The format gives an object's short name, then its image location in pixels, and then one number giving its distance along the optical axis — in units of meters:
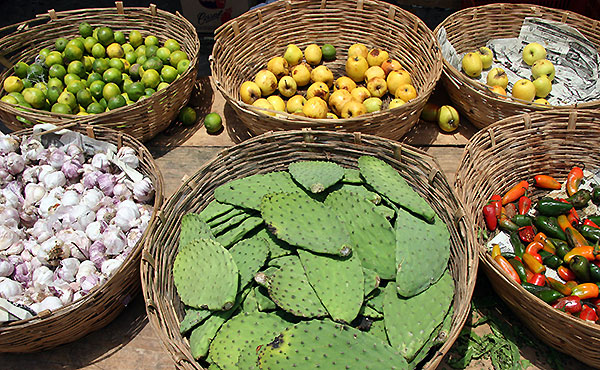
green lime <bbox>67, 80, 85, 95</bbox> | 2.16
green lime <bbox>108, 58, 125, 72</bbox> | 2.32
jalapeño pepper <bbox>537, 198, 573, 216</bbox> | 1.75
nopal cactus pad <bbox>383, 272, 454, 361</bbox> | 1.19
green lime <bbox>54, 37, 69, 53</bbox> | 2.41
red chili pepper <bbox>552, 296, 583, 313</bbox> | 1.40
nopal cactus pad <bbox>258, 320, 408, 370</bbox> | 1.11
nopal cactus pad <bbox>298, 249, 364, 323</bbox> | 1.24
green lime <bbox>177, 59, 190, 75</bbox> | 2.26
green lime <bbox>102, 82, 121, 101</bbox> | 2.15
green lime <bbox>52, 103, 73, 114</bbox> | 2.04
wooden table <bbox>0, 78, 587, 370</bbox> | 1.54
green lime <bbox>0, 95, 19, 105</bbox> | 2.07
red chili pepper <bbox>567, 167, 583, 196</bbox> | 1.83
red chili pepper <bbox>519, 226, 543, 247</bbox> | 1.72
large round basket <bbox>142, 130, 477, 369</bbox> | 1.27
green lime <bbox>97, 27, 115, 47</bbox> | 2.42
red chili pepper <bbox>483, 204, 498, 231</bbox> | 1.72
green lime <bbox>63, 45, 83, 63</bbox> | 2.34
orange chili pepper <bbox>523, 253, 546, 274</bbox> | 1.57
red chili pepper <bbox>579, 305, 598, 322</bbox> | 1.39
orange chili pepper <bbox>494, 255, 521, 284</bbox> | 1.53
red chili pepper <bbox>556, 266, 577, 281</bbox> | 1.56
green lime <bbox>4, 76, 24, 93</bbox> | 2.22
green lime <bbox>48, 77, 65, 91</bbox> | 2.20
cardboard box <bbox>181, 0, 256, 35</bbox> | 3.05
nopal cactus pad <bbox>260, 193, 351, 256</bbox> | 1.38
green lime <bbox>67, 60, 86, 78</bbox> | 2.29
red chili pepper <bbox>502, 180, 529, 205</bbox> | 1.83
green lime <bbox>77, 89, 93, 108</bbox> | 2.12
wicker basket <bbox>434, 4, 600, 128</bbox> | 1.94
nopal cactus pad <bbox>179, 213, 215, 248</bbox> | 1.48
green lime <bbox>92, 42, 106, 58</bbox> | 2.38
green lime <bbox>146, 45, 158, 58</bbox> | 2.39
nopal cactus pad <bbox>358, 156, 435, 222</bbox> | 1.46
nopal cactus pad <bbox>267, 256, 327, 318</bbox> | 1.26
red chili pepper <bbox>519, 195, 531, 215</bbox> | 1.80
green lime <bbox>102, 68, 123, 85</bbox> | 2.23
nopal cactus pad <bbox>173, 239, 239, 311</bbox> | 1.28
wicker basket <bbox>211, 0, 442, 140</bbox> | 2.16
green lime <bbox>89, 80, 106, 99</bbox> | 2.16
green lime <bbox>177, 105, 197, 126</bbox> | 2.29
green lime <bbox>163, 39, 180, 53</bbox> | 2.41
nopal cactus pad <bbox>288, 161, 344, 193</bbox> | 1.53
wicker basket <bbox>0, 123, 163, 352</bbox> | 1.32
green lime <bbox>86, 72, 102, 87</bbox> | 2.22
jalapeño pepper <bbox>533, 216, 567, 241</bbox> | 1.69
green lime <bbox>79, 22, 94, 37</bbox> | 2.46
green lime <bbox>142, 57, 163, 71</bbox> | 2.28
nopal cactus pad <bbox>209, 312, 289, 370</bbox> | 1.23
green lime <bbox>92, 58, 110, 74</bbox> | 2.31
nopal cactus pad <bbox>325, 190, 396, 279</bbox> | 1.38
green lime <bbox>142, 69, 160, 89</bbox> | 2.22
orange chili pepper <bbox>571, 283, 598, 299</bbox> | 1.47
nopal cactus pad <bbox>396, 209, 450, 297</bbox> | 1.29
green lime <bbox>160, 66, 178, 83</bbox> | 2.26
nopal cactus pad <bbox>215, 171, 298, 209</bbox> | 1.53
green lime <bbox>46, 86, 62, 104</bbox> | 2.15
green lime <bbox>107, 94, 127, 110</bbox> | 2.06
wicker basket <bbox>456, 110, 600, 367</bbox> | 1.44
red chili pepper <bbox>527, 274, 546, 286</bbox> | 1.52
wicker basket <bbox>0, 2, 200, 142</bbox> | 1.92
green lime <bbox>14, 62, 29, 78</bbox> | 2.30
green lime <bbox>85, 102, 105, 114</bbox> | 2.05
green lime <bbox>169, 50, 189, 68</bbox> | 2.33
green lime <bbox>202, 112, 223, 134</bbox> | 2.25
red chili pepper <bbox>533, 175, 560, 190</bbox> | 1.88
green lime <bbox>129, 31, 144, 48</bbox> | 2.51
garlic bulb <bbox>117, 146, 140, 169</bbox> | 1.76
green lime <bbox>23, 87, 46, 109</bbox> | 2.11
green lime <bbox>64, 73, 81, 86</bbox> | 2.24
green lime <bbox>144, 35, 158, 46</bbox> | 2.47
